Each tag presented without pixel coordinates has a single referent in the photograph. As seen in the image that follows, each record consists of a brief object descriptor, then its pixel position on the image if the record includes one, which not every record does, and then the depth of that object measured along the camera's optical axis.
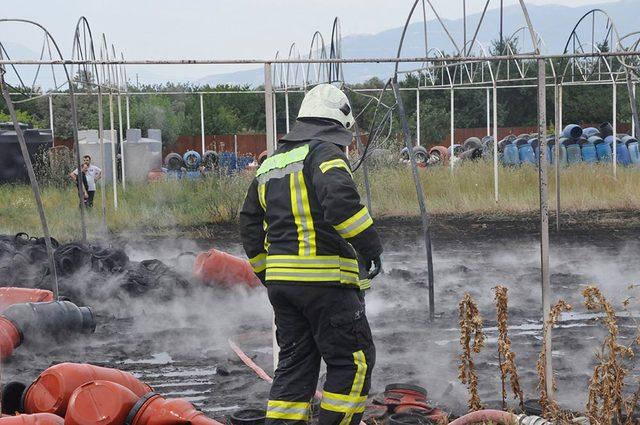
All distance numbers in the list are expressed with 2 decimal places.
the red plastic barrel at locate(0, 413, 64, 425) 7.17
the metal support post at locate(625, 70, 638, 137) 13.70
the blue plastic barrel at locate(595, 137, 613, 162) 42.46
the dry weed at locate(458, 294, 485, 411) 8.05
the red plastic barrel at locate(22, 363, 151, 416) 8.01
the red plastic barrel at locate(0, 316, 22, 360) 11.10
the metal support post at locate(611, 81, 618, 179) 27.86
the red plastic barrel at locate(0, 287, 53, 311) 13.03
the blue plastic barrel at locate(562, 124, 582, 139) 45.40
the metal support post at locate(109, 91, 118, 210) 25.96
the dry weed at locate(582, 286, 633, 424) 7.25
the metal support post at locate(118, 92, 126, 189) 29.30
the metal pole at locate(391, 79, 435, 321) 11.78
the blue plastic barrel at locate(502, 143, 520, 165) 41.87
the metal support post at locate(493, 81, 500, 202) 26.17
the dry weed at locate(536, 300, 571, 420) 7.87
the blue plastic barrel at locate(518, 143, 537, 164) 42.06
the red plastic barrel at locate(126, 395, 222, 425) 7.52
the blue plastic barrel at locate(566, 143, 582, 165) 41.37
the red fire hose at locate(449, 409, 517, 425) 7.71
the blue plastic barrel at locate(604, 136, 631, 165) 40.11
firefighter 7.41
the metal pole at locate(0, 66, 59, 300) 10.69
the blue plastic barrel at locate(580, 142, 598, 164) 42.44
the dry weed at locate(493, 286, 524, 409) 7.86
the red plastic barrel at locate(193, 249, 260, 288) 15.82
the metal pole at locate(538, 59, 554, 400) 8.97
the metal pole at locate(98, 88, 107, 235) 20.20
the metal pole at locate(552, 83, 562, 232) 18.31
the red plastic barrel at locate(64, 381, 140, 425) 7.38
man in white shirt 28.41
